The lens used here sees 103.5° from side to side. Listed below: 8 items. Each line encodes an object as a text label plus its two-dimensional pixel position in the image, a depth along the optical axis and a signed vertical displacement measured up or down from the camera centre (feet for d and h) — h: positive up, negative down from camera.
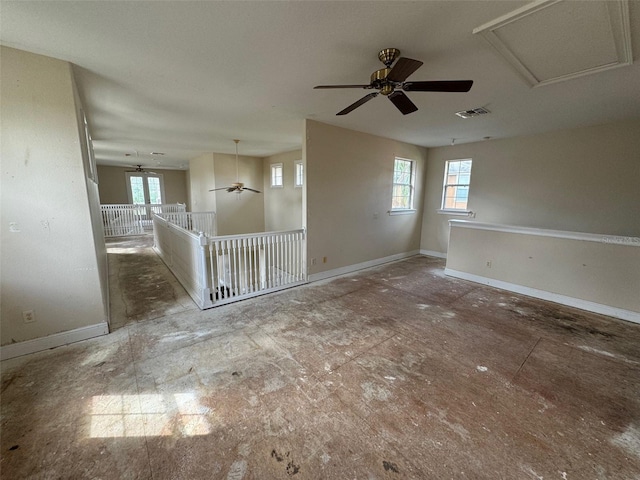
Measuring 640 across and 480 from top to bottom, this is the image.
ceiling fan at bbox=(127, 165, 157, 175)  31.52 +3.16
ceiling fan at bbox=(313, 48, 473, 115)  5.88 +2.96
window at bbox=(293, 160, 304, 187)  22.76 +2.15
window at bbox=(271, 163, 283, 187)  25.45 +2.22
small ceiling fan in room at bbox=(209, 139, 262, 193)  22.59 +0.77
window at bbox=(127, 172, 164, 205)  34.83 +0.98
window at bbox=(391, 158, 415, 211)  19.34 +1.14
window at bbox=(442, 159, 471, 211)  19.06 +1.14
